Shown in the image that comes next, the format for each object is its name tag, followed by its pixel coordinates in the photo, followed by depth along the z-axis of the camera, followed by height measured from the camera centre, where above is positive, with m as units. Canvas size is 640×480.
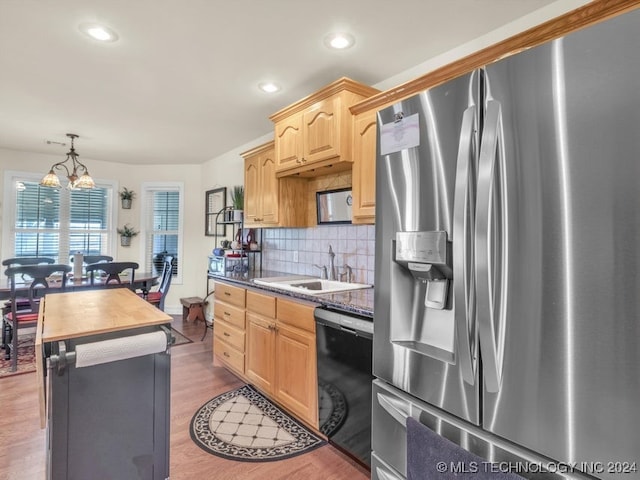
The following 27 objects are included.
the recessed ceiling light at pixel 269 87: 2.77 +1.32
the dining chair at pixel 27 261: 4.33 -0.16
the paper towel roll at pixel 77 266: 3.97 -0.19
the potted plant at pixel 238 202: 4.19 +0.59
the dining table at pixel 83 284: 3.47 -0.38
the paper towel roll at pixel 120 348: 1.40 -0.42
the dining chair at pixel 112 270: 3.78 -0.23
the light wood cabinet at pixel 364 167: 2.32 +0.57
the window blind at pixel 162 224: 5.91 +0.43
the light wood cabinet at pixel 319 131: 2.45 +0.91
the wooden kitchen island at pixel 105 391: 1.45 -0.64
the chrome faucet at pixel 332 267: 3.03 -0.16
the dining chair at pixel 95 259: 4.92 -0.14
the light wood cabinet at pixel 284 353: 2.24 -0.75
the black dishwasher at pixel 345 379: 1.84 -0.74
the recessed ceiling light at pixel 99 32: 2.02 +1.30
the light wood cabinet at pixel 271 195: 3.26 +0.53
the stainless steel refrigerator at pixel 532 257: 0.78 -0.02
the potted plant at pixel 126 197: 5.73 +0.86
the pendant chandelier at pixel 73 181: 4.00 +0.80
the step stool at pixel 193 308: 5.12 -0.87
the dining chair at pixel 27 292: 3.35 -0.43
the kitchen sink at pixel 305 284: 2.61 -0.28
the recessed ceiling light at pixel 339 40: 2.08 +1.29
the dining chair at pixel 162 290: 4.48 -0.54
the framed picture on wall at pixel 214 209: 5.05 +0.62
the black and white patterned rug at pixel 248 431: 2.15 -1.24
